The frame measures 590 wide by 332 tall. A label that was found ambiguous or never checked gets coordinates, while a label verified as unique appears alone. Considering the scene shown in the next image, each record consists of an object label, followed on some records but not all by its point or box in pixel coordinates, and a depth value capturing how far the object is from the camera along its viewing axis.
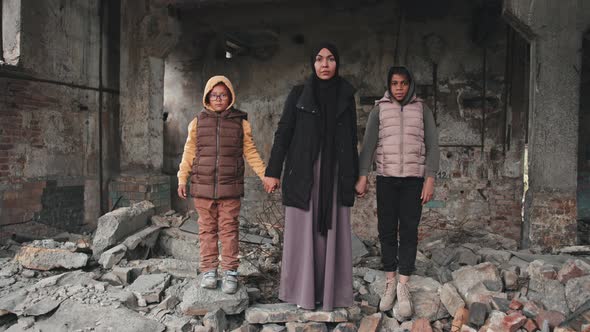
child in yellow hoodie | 3.16
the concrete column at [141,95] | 6.30
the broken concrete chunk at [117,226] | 4.52
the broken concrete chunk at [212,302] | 3.12
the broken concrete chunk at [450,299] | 3.16
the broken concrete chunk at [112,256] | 4.29
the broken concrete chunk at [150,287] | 3.56
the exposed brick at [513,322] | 2.84
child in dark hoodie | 3.03
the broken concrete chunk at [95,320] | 3.14
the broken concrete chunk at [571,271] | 3.24
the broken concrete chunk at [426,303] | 3.18
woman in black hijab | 2.87
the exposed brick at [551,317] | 2.86
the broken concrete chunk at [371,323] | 2.97
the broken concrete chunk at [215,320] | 3.02
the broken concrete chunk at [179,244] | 4.89
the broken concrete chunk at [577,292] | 2.99
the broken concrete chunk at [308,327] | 2.94
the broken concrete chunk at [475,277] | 3.35
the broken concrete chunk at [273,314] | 3.02
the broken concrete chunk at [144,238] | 4.66
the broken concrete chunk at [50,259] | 4.22
